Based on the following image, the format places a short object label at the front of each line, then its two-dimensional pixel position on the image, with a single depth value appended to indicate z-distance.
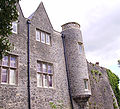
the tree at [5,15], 6.14
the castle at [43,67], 9.98
